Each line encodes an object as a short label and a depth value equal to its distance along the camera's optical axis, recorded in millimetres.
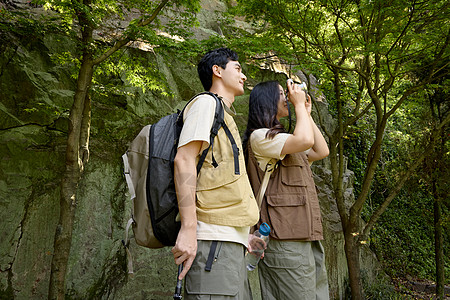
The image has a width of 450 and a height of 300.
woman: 1992
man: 1430
